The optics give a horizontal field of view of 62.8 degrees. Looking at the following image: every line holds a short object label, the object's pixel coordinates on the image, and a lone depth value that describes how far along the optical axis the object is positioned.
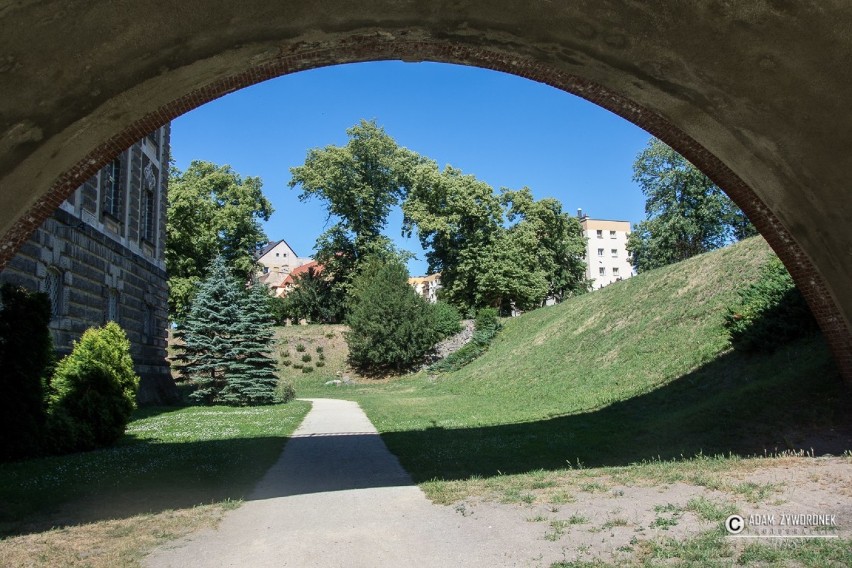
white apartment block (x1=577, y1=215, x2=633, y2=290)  90.75
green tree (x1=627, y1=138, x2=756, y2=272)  50.94
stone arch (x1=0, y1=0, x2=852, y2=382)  7.18
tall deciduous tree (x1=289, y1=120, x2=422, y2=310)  52.91
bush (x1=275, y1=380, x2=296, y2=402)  29.29
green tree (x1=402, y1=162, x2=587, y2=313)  50.50
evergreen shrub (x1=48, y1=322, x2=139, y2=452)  12.43
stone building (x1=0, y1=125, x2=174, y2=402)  16.44
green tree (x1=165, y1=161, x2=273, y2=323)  45.41
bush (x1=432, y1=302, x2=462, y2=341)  43.97
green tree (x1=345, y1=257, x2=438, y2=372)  42.44
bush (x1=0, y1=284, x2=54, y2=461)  11.24
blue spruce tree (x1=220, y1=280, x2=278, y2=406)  27.03
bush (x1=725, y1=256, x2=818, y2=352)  13.46
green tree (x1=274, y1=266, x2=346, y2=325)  55.00
